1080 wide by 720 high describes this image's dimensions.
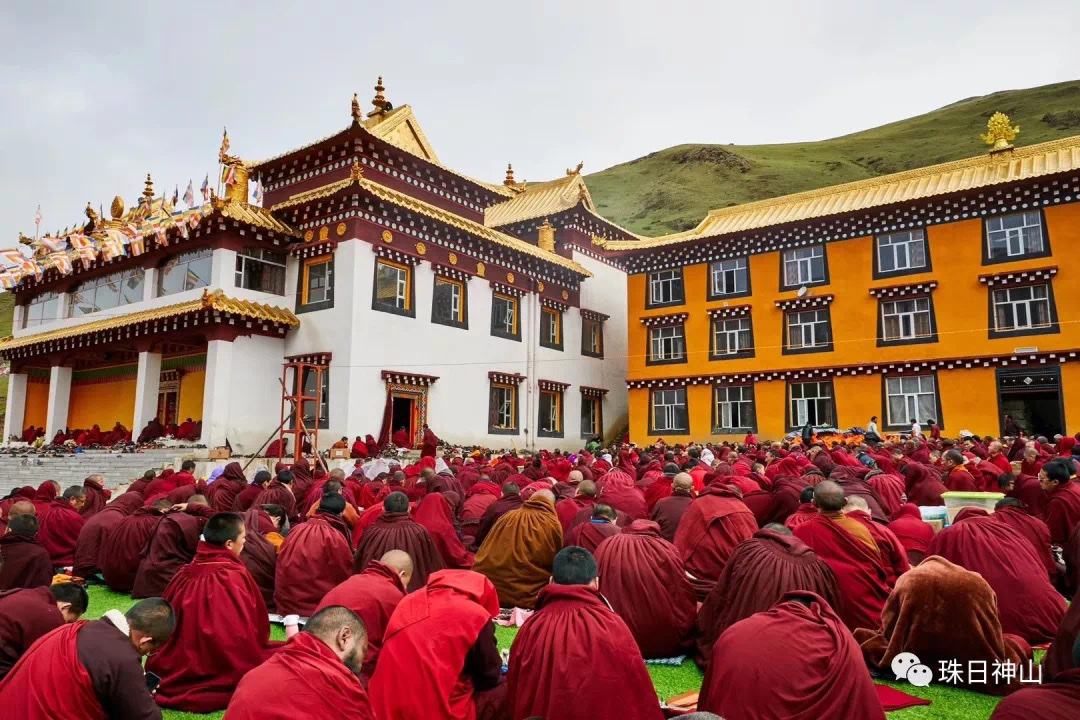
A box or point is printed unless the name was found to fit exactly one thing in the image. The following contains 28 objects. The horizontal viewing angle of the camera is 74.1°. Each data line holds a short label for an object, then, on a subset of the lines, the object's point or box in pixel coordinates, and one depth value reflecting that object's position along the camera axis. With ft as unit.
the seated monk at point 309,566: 22.07
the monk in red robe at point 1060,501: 24.47
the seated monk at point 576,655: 12.01
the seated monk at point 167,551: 23.35
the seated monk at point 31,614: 13.75
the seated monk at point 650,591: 18.24
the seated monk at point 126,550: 25.93
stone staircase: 60.44
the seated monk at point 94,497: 34.76
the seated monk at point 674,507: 26.66
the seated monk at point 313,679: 9.45
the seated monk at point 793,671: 10.66
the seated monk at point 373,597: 15.25
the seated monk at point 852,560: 18.11
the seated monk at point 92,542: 28.12
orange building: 68.39
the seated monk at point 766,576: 15.62
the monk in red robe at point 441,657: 12.22
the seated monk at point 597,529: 21.63
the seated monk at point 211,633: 16.07
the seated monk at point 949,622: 15.10
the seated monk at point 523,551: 23.58
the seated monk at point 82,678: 10.62
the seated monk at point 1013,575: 17.46
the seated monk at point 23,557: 20.43
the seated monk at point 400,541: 21.83
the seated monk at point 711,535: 22.21
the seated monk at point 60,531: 30.12
